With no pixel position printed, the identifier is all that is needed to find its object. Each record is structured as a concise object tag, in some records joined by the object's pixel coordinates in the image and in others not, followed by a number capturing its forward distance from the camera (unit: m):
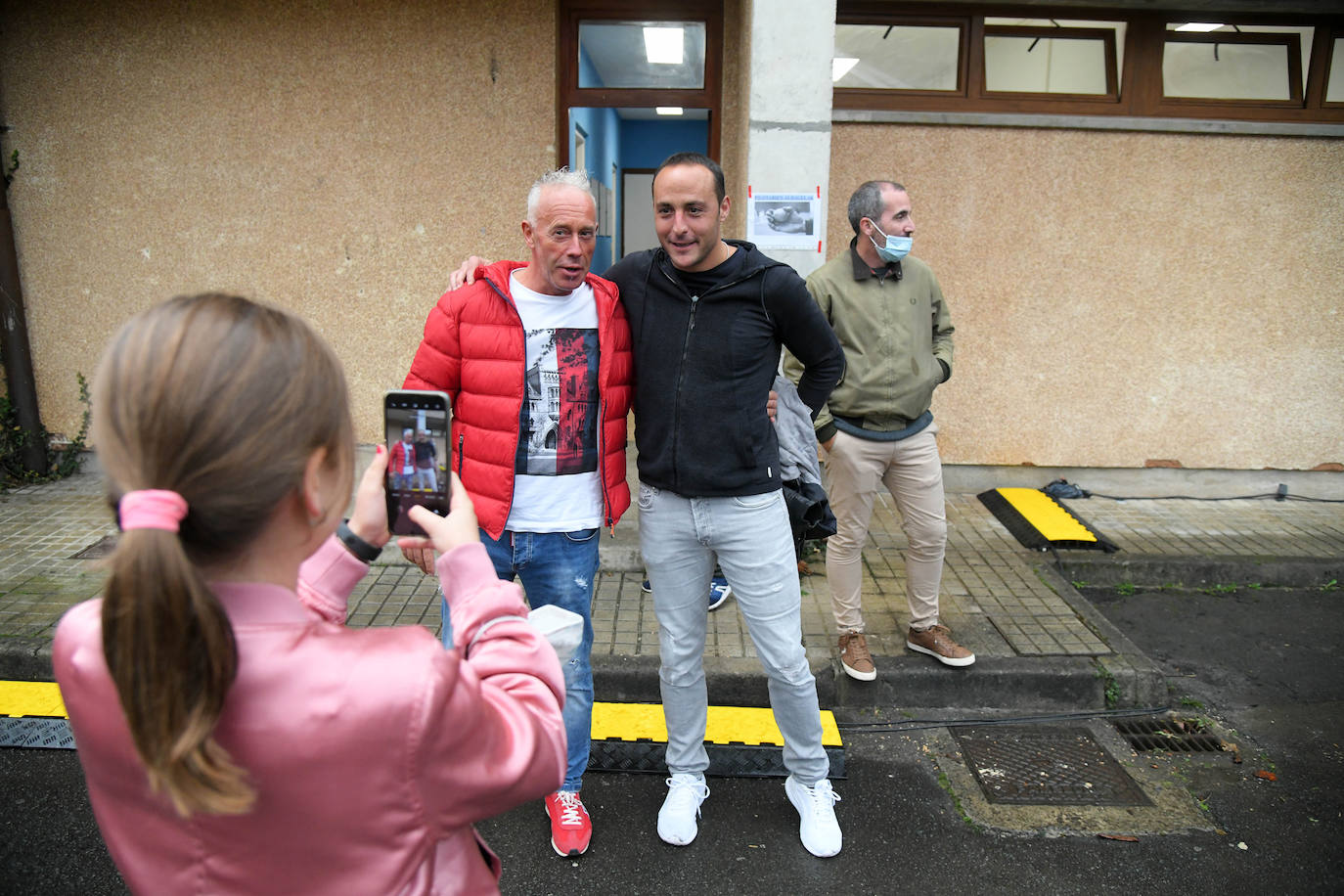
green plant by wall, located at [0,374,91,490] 6.14
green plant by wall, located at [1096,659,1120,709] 3.89
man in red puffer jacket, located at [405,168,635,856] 2.66
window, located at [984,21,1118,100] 5.99
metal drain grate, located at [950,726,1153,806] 3.25
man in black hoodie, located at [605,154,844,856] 2.74
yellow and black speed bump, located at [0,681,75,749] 3.48
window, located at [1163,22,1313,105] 6.04
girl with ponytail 0.89
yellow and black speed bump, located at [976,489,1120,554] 5.40
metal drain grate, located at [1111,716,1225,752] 3.60
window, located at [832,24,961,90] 5.96
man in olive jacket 3.79
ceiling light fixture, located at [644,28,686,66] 5.84
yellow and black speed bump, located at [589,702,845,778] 3.41
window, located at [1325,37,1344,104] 6.07
